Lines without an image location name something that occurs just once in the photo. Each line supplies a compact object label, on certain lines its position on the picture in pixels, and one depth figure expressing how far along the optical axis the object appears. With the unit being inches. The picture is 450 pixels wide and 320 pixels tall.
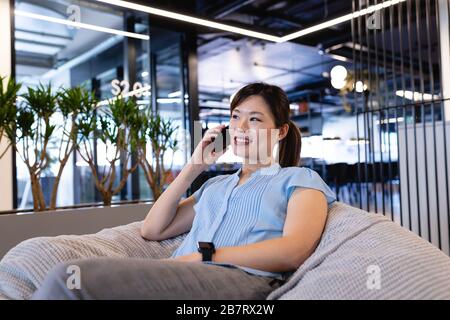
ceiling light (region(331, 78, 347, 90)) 256.9
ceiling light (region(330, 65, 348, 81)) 244.7
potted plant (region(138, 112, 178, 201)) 144.4
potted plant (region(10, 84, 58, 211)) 118.2
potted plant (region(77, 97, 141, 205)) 132.8
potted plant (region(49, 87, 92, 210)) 125.9
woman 37.1
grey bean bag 39.6
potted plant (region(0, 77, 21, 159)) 112.3
